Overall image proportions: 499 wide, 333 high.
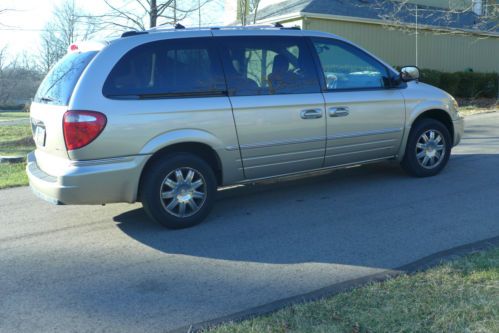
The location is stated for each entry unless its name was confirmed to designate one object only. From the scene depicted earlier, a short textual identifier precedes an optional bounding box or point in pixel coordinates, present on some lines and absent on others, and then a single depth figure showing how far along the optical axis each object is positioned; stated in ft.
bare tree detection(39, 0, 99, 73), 130.23
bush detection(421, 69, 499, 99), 64.95
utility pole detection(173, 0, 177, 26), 54.34
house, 61.05
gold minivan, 15.76
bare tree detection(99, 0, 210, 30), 50.24
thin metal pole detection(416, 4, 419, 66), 69.44
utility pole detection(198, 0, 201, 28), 59.06
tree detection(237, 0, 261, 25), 60.03
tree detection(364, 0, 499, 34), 60.39
